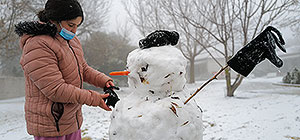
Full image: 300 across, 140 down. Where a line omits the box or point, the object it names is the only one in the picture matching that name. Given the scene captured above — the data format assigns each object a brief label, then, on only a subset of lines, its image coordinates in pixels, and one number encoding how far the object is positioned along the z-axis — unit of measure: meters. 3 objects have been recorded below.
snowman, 1.07
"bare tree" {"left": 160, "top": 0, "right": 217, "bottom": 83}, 8.75
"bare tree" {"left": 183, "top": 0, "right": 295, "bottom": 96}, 5.05
